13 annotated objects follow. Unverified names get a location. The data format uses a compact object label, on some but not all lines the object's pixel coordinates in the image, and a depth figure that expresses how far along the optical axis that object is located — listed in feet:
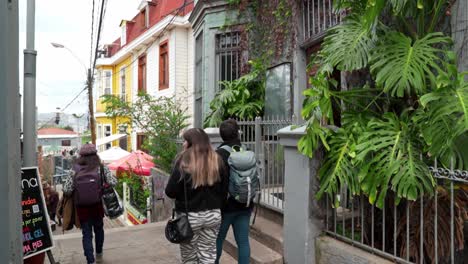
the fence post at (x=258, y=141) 20.42
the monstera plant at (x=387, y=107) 10.02
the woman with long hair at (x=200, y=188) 11.99
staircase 15.49
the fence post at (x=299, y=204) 13.70
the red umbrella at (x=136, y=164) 45.85
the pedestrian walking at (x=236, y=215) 13.34
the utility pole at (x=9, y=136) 6.60
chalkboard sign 14.53
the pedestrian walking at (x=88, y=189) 15.93
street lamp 61.46
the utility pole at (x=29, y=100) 15.86
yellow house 76.86
